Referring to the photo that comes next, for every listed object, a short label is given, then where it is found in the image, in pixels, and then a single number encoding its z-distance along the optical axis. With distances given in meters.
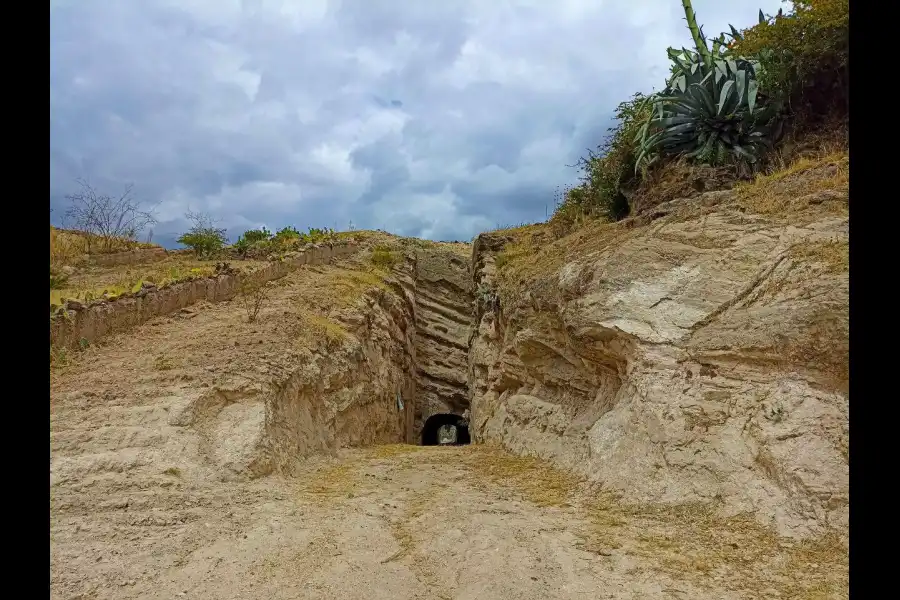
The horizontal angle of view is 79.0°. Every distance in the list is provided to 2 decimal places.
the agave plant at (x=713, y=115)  8.73
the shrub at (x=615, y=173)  10.56
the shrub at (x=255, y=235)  16.73
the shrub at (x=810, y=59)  8.52
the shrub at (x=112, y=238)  14.69
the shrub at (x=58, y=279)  9.14
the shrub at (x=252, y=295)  9.81
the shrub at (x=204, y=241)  15.50
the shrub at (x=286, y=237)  15.68
